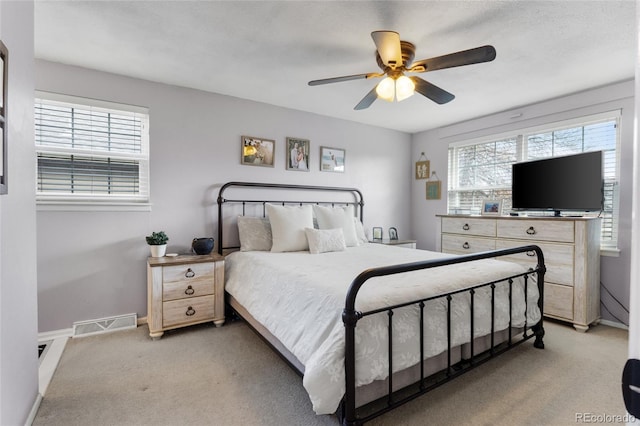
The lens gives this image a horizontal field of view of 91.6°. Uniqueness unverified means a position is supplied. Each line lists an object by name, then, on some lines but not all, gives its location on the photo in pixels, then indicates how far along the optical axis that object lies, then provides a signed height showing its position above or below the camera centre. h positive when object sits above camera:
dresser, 2.85 -0.45
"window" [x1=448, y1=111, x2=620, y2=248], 3.10 +0.65
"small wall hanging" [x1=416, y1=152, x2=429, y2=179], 4.88 +0.66
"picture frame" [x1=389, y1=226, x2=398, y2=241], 4.69 -0.38
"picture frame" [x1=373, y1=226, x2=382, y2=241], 4.49 -0.37
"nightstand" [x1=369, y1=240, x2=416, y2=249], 4.26 -0.47
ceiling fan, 1.82 +0.94
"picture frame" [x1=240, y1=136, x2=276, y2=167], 3.57 +0.66
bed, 1.47 -0.61
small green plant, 2.86 -0.30
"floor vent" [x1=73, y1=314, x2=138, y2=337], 2.75 -1.08
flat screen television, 3.00 +0.27
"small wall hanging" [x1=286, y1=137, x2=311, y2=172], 3.88 +0.69
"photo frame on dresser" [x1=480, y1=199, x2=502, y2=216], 3.64 +0.03
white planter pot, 2.88 -0.40
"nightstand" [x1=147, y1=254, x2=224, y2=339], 2.67 -0.76
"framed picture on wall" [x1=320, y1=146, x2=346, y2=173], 4.16 +0.67
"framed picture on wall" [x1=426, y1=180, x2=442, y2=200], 4.69 +0.30
